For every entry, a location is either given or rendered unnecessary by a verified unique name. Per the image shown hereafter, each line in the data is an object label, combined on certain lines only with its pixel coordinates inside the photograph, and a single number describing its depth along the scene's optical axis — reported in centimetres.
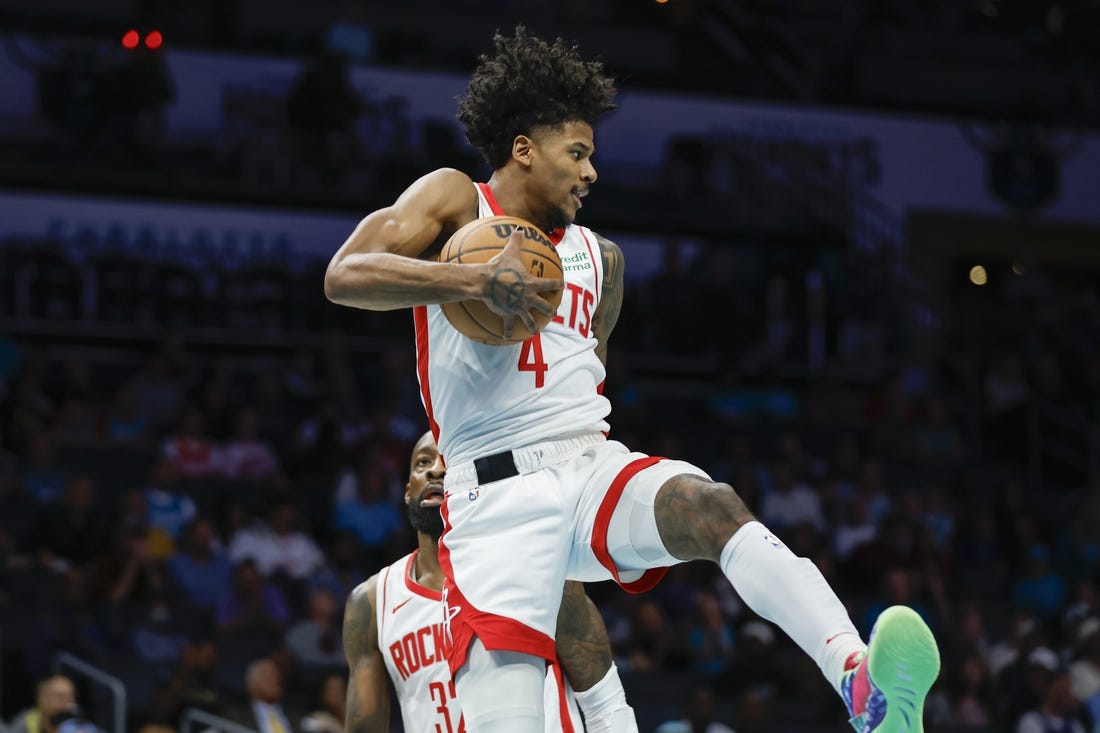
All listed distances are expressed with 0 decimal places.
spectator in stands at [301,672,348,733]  1027
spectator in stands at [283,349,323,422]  1502
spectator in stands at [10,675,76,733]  936
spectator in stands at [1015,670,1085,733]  1254
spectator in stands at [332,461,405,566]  1299
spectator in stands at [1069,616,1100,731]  1305
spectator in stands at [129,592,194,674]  1115
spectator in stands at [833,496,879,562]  1422
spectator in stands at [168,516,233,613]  1195
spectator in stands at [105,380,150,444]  1372
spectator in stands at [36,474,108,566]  1173
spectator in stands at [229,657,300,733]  1035
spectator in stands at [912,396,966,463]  1667
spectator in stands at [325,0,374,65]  1808
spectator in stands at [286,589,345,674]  1154
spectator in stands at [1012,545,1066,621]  1473
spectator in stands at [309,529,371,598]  1214
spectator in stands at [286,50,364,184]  1652
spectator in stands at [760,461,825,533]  1409
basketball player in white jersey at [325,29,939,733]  456
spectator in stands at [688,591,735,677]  1238
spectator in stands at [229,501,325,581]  1228
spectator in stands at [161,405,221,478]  1334
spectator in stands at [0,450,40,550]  1178
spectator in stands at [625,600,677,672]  1224
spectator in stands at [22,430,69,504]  1246
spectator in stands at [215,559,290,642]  1159
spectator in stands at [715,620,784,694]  1223
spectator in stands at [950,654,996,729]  1299
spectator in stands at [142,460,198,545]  1238
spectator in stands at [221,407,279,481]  1355
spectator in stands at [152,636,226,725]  1029
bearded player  623
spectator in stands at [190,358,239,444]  1383
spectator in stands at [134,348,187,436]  1403
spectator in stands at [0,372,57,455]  1296
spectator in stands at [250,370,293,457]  1421
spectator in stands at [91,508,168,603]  1134
